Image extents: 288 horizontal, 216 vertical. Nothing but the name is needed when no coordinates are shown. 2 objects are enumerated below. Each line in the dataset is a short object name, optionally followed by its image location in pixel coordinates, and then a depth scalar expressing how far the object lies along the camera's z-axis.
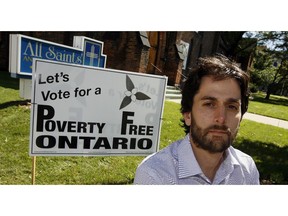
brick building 9.84
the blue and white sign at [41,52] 3.48
